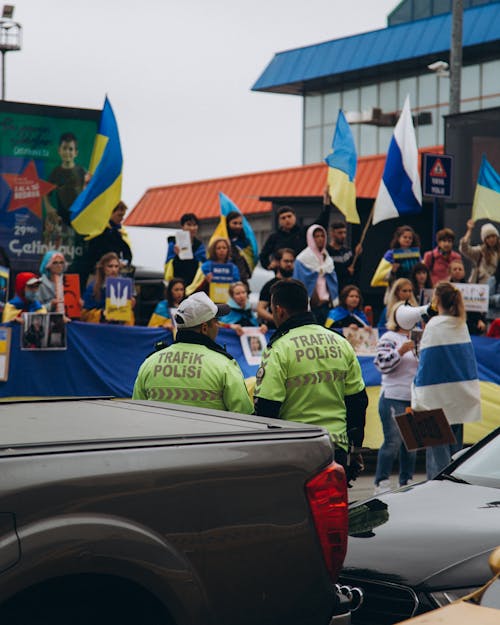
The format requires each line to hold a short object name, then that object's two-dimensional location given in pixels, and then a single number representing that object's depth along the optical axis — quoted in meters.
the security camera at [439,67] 27.27
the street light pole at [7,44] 35.99
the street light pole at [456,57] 23.16
